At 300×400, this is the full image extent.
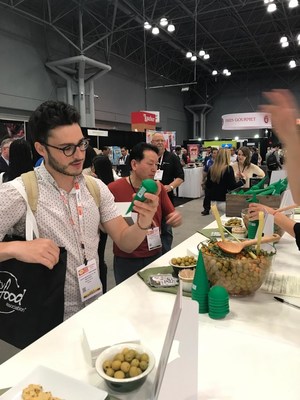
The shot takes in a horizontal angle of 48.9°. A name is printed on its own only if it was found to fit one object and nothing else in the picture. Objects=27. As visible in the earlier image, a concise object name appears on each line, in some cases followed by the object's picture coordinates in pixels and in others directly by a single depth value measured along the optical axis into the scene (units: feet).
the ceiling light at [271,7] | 24.26
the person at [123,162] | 32.07
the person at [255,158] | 35.49
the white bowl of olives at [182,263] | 4.50
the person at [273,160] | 31.09
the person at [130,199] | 6.37
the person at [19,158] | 7.58
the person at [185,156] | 37.04
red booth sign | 33.71
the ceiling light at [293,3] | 22.59
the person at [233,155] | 34.12
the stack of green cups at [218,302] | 3.52
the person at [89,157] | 10.56
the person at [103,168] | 11.48
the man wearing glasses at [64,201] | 4.00
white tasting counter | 2.61
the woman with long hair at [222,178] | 16.66
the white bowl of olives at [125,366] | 2.43
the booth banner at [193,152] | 41.09
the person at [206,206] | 20.57
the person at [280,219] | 5.12
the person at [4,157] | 13.87
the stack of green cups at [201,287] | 3.67
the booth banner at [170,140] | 35.08
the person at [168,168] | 13.04
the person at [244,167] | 16.47
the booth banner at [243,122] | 47.88
